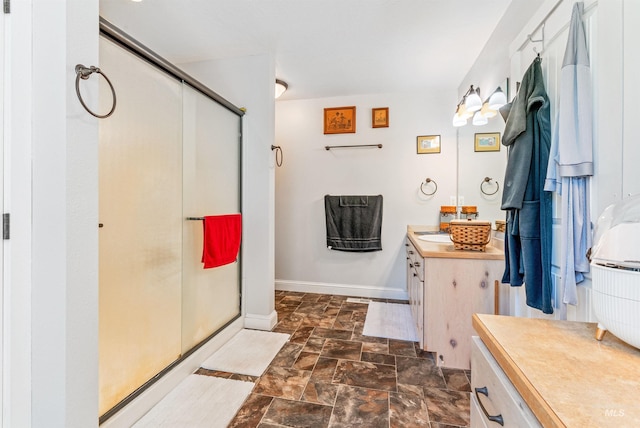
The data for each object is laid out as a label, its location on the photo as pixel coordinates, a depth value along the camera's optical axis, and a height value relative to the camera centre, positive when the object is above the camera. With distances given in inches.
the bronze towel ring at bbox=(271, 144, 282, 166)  134.7 +26.9
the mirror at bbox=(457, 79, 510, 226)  84.5 +16.2
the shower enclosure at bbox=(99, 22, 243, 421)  48.9 -0.8
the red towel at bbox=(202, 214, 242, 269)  72.8 -8.0
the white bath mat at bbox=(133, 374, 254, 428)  53.1 -41.0
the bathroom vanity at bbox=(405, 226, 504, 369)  68.6 -21.5
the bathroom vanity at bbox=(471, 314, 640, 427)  16.6 -12.0
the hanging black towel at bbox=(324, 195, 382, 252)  123.6 -4.8
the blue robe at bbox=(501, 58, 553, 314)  47.3 +4.7
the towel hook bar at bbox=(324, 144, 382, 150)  125.6 +30.9
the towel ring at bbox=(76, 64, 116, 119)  34.5 +17.8
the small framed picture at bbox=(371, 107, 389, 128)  124.9 +43.6
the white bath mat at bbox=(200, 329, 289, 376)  71.3 -40.6
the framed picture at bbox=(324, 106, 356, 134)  127.8 +43.5
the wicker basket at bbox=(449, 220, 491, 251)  70.6 -5.9
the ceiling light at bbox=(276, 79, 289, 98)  113.7 +53.2
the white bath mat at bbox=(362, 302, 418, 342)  90.4 -40.3
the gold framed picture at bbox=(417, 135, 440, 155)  120.9 +30.6
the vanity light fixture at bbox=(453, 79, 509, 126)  74.4 +33.6
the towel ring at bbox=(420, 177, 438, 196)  121.0 +12.0
